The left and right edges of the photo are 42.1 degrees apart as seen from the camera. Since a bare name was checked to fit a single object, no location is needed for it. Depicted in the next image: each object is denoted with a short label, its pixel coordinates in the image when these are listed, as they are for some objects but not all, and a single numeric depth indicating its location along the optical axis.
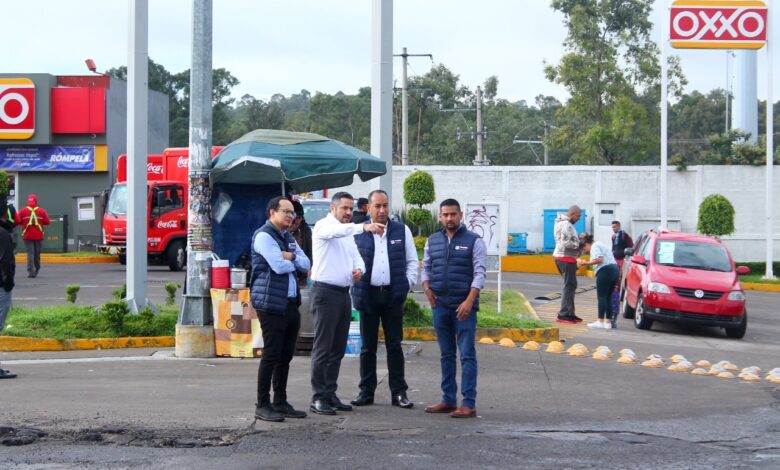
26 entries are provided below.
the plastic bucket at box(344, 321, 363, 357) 12.09
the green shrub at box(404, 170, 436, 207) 35.81
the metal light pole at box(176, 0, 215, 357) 12.42
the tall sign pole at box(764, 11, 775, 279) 29.84
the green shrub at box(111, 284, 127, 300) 14.81
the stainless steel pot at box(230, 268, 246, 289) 12.38
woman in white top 16.34
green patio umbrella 14.53
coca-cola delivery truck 26.19
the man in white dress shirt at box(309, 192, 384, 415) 8.95
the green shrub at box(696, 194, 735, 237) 32.91
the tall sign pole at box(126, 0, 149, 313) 14.08
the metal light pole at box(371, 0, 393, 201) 14.27
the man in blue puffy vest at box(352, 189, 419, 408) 9.34
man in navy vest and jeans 9.01
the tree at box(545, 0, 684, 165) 41.41
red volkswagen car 17.02
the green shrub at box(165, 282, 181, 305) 15.08
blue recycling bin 36.50
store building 34.94
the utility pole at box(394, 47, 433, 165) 41.09
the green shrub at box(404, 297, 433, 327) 14.62
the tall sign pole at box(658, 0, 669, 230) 28.03
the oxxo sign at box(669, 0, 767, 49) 28.78
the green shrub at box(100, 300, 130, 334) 13.64
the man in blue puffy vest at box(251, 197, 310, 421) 8.54
